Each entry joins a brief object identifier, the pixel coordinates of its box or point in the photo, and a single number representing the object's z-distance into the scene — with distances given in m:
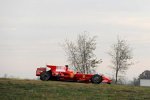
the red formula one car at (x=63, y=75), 34.41
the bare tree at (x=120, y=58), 57.84
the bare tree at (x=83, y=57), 61.00
